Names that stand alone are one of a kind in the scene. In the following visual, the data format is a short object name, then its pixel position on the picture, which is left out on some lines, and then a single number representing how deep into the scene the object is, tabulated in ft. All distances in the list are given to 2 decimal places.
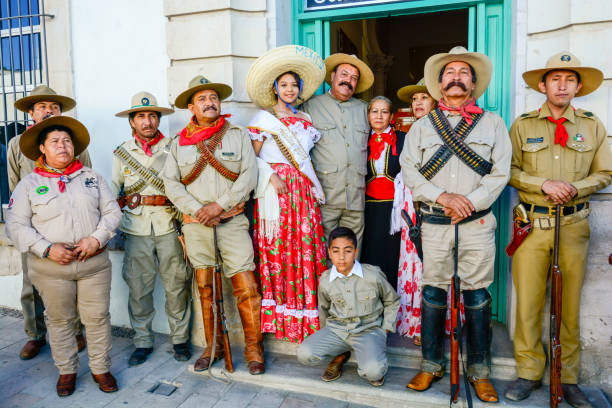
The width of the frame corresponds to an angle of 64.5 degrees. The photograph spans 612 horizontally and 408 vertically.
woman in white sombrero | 12.23
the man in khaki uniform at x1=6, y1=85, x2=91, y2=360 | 13.33
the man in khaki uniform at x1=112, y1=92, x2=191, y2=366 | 12.98
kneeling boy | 11.31
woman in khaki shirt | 11.02
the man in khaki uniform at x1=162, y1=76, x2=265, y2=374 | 11.89
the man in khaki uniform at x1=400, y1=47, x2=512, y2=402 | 10.36
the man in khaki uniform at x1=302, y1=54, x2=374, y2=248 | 12.65
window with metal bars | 16.48
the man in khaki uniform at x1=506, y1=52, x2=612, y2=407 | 10.51
